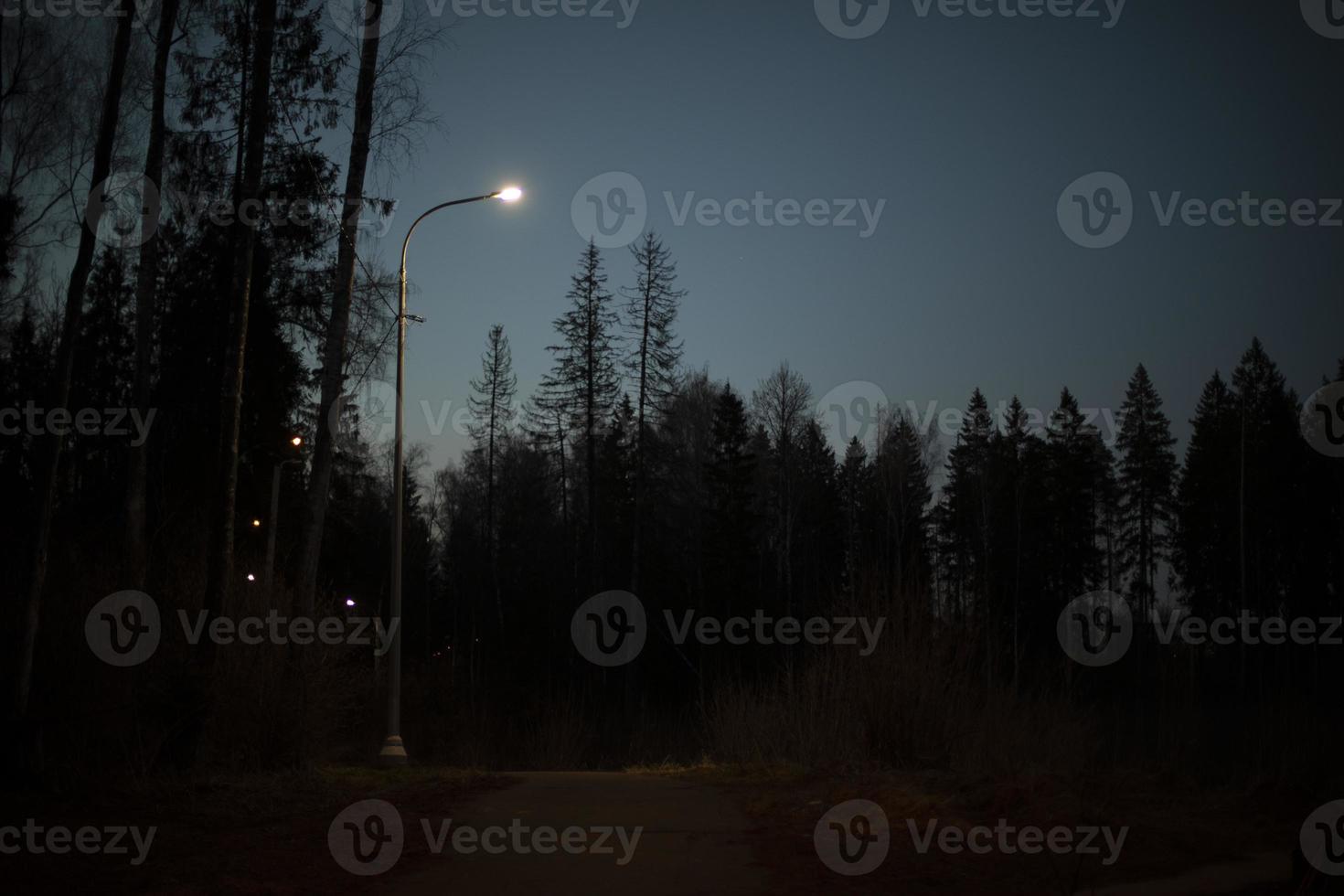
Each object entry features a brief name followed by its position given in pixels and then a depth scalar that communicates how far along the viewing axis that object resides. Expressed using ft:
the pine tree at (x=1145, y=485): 178.29
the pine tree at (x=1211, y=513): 156.25
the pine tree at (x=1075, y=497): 175.32
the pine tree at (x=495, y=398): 179.63
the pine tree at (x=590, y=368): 140.87
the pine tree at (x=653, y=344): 134.41
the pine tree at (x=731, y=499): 132.87
